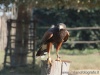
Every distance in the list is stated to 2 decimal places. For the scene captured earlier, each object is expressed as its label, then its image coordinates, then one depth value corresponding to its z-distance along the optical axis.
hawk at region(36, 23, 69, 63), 11.70
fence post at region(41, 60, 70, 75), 11.46
